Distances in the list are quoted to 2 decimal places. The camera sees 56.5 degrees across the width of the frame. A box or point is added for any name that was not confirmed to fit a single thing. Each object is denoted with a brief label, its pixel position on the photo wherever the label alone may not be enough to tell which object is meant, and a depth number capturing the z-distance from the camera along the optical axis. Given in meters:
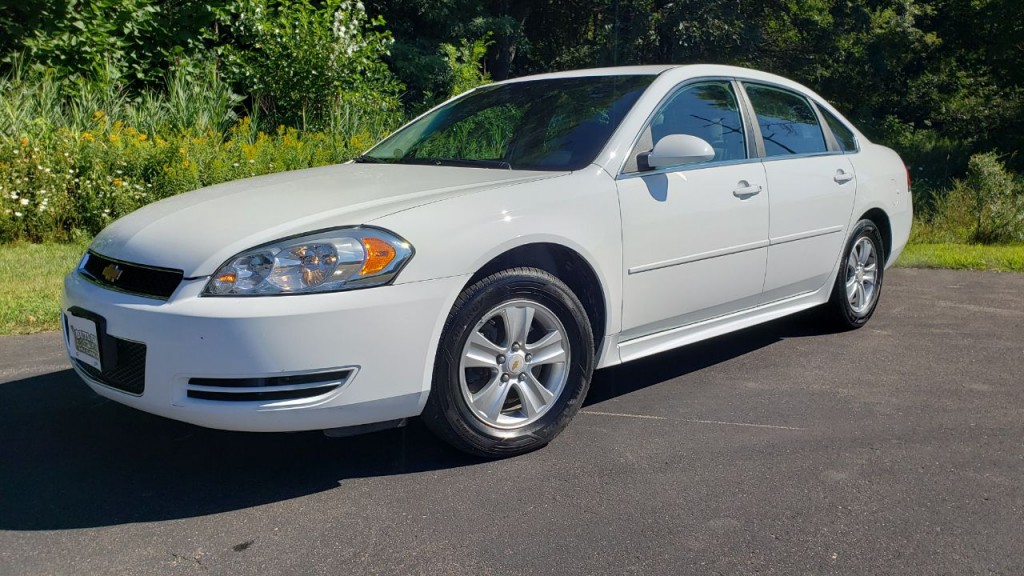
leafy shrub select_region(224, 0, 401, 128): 12.29
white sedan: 3.30
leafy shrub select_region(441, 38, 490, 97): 13.19
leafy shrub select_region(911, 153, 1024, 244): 10.67
